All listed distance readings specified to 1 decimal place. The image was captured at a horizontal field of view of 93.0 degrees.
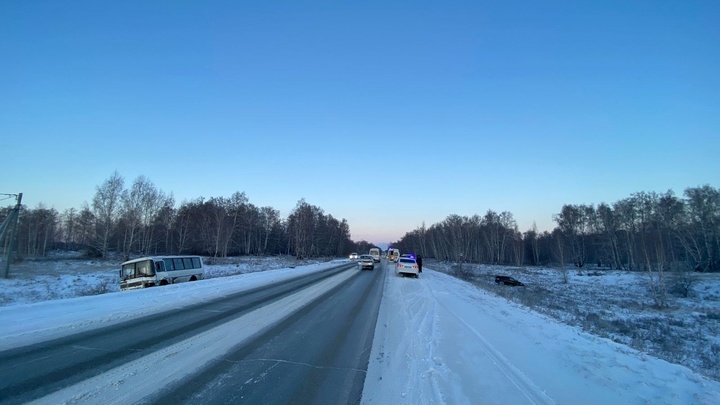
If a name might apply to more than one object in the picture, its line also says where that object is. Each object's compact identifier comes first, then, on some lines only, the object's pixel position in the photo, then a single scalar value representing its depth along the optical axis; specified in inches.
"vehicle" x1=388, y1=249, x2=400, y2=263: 2465.6
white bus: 721.6
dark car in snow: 1428.4
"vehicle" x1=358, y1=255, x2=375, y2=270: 1647.4
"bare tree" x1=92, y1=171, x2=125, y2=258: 2202.3
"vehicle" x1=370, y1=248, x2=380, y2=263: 2363.4
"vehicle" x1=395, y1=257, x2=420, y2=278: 1187.4
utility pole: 1066.1
